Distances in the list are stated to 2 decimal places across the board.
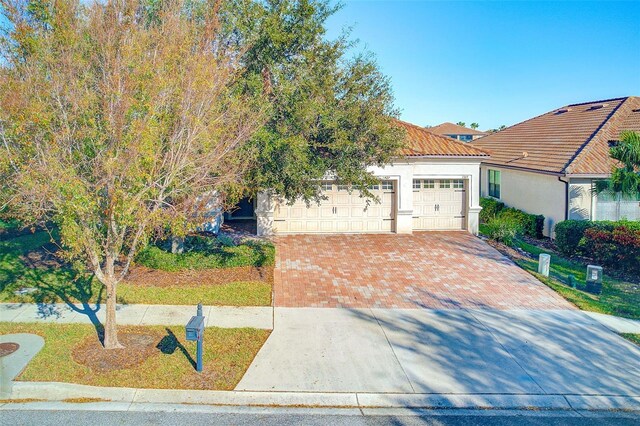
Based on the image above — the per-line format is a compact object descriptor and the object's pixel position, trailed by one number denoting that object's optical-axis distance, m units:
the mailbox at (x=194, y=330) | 7.90
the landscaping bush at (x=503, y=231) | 17.52
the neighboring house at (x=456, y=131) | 54.19
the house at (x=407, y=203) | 18.50
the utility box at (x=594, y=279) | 12.78
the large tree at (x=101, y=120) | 7.27
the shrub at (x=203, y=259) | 12.98
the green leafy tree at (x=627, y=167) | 14.66
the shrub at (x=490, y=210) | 22.02
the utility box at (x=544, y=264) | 13.88
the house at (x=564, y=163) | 17.62
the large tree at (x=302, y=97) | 11.45
